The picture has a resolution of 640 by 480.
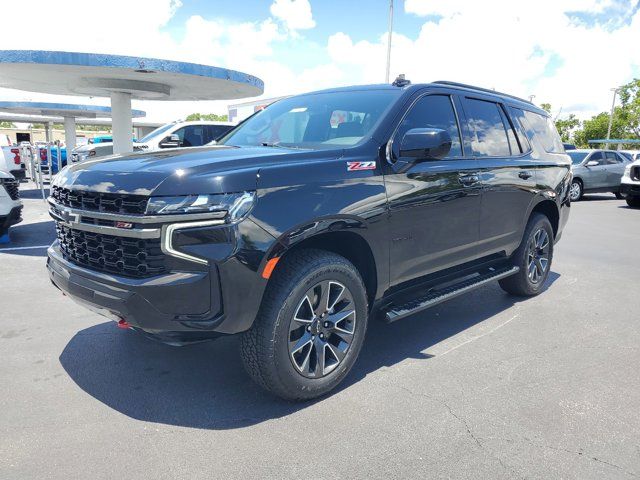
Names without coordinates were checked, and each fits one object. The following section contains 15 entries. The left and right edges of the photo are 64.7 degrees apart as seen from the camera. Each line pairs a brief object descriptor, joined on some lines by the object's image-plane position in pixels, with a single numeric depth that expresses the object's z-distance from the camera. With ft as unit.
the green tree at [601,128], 192.24
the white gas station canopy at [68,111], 81.14
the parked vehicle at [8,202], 23.79
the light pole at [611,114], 185.90
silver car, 53.67
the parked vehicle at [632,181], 46.68
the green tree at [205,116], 358.80
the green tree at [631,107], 182.39
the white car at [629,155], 59.99
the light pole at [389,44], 79.20
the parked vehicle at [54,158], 60.93
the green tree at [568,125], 234.58
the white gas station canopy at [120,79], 27.81
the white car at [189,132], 38.40
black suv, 8.51
